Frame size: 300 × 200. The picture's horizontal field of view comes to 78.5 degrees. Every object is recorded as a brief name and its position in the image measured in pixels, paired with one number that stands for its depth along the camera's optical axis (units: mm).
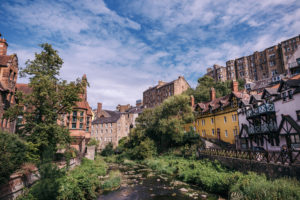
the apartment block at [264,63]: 65000
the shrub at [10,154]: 9219
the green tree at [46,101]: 15273
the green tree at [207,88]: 54912
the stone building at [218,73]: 85375
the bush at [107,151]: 47772
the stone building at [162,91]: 67969
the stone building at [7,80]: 17953
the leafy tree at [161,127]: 35875
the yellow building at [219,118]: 32681
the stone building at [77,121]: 25031
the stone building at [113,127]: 56950
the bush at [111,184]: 18797
